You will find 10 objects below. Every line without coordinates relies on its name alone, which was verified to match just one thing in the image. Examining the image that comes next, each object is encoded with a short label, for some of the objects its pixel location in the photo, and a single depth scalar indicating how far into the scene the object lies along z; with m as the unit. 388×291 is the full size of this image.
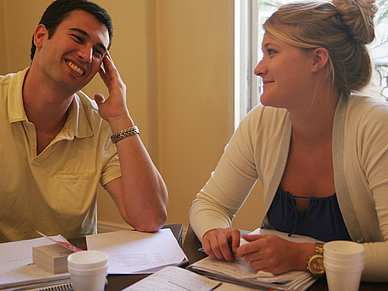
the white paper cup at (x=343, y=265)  0.75
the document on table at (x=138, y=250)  0.97
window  2.66
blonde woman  1.16
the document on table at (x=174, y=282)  0.85
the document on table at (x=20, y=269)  0.86
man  1.39
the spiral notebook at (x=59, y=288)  0.84
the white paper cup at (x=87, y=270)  0.76
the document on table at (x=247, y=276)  0.86
